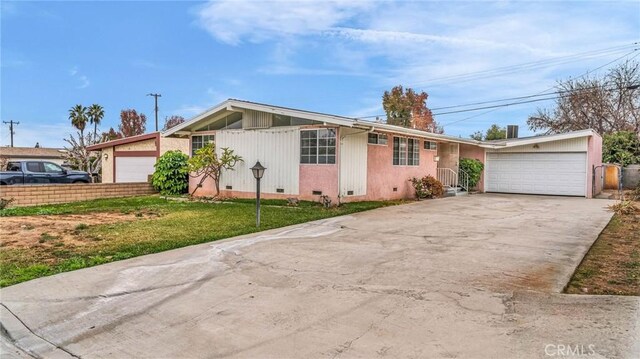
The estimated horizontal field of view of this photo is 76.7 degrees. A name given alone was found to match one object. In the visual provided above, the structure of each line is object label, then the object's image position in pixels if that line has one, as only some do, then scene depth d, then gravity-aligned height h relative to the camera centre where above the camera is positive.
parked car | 15.88 -0.21
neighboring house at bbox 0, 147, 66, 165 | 37.60 +1.54
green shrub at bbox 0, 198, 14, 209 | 11.89 -1.01
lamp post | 8.65 -0.05
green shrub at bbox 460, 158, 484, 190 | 18.64 +0.20
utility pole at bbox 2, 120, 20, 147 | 45.90 +4.94
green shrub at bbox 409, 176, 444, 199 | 15.25 -0.57
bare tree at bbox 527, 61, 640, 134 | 26.78 +4.88
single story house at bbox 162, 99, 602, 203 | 12.62 +0.63
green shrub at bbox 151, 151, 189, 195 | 16.62 -0.25
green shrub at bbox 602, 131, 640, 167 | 21.98 +1.43
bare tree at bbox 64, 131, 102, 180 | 25.12 +0.90
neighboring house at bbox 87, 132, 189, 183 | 20.38 +0.79
